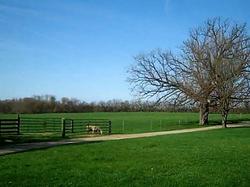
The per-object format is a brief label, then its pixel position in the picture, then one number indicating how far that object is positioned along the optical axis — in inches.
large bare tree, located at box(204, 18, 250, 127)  1191.5
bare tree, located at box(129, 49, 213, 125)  1244.0
